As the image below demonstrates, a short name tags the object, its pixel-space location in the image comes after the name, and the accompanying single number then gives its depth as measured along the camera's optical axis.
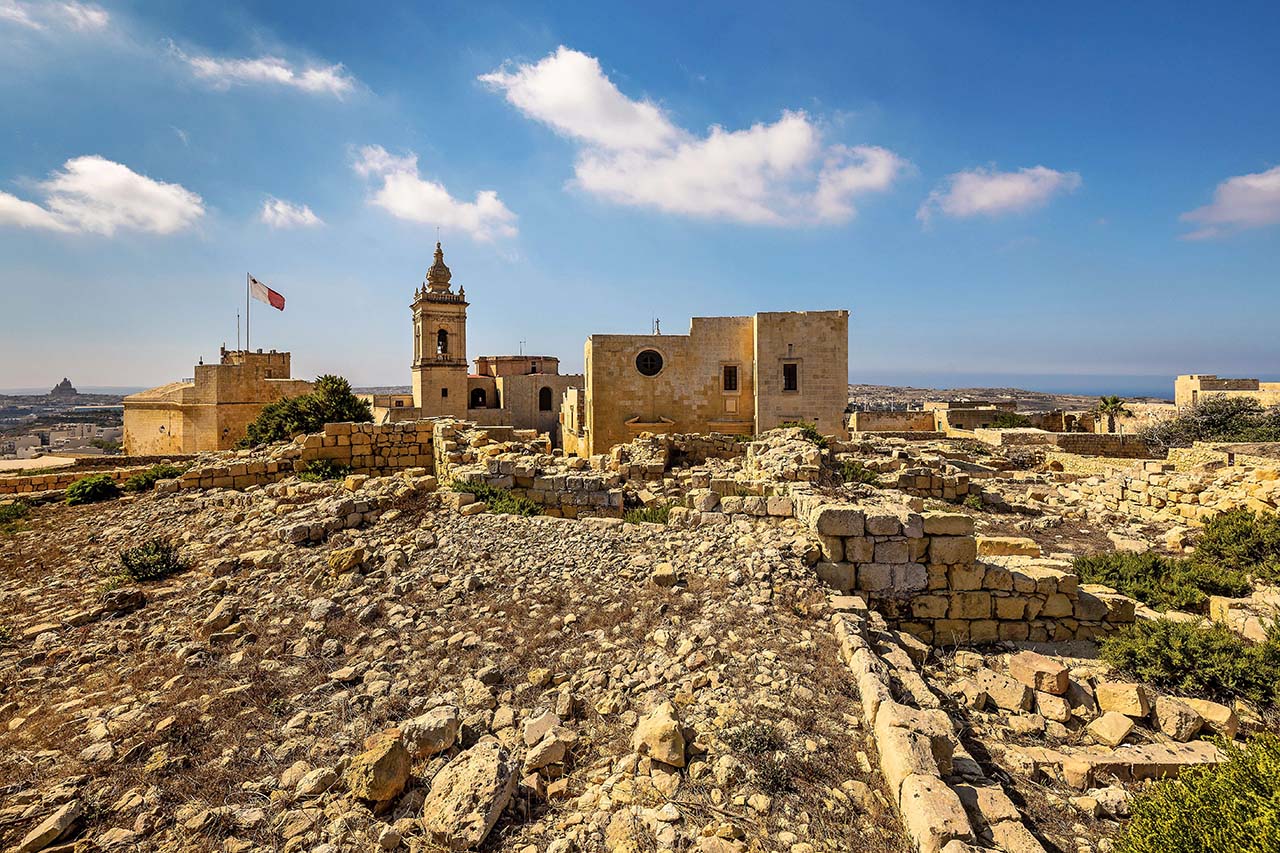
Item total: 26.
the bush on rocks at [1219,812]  2.54
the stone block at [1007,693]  4.78
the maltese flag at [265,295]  29.16
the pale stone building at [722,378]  22.53
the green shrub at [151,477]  10.88
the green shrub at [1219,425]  19.52
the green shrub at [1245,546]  7.45
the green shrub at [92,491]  10.38
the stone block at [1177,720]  4.53
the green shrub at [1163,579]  6.70
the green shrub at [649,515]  8.20
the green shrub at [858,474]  11.91
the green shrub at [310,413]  17.30
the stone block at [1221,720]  4.55
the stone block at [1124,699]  4.70
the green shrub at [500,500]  8.25
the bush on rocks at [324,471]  10.72
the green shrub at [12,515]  8.90
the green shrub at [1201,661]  4.80
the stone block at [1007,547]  7.45
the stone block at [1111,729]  4.43
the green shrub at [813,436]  14.25
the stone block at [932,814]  2.68
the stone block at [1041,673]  4.98
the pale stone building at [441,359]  34.00
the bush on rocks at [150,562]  6.48
